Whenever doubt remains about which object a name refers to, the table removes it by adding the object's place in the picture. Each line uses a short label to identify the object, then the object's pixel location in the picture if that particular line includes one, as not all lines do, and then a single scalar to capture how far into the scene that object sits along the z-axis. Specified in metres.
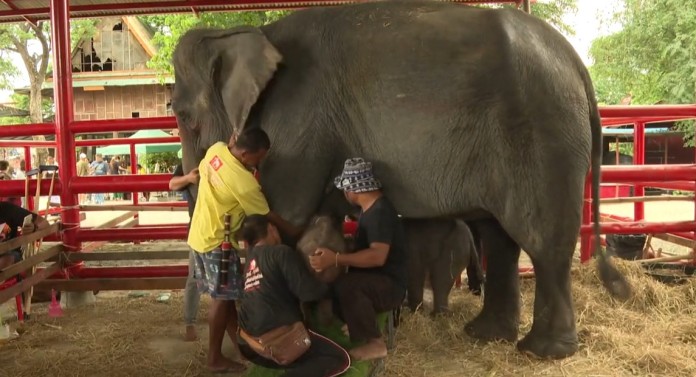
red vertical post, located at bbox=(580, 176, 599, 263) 5.42
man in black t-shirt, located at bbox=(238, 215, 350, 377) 2.96
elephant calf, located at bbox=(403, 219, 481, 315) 4.29
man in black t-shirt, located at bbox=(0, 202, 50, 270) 4.68
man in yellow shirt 3.37
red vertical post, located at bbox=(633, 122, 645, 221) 6.08
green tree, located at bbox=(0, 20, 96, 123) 21.33
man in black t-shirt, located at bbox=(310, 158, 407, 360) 3.18
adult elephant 3.31
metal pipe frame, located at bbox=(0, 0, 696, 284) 4.78
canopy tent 18.48
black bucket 6.24
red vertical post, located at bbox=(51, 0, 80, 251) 4.85
